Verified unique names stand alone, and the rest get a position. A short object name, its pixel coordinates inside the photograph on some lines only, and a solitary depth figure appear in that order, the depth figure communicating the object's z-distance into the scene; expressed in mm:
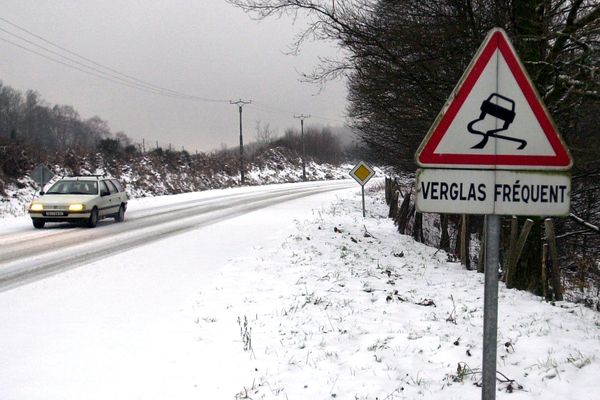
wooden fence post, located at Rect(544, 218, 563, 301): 6734
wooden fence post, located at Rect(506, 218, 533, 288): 6906
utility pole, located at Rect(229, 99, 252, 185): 46419
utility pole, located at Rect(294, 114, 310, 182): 61650
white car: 13969
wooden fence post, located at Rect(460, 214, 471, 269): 9250
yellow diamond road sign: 16094
